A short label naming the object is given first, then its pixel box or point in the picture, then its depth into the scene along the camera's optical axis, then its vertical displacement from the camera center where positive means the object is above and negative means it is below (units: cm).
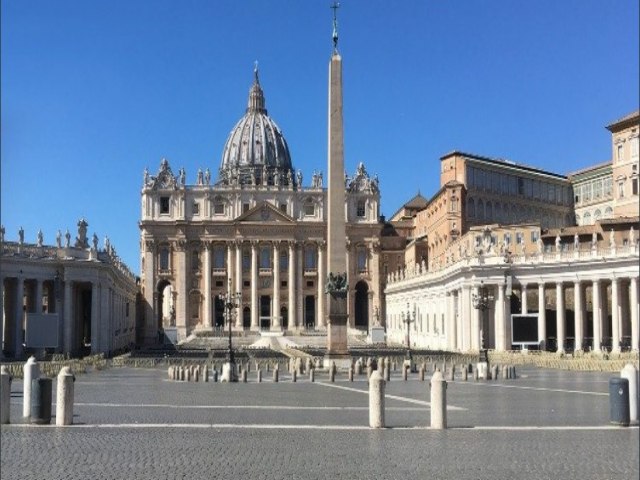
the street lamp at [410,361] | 4328 -153
